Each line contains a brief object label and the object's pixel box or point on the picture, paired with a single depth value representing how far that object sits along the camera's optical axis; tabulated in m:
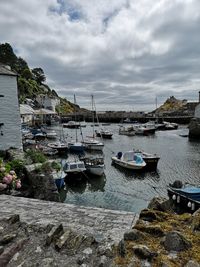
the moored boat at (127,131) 54.12
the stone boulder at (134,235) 3.77
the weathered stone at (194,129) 45.93
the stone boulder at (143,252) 3.35
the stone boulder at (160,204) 5.49
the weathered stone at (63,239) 4.01
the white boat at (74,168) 18.05
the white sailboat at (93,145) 32.55
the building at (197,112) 52.16
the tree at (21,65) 80.93
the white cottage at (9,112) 14.84
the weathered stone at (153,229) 3.87
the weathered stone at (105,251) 3.69
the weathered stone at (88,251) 3.84
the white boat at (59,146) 29.86
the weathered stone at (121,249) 3.54
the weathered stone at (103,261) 3.43
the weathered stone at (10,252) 3.83
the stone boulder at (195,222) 3.90
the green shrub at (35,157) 12.79
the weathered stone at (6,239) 4.28
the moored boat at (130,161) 21.49
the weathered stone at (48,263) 3.63
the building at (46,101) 76.39
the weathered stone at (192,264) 3.01
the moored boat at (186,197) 12.51
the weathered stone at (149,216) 4.50
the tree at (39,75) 93.79
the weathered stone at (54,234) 4.19
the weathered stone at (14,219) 5.13
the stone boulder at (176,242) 3.43
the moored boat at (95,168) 19.17
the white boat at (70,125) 73.00
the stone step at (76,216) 4.92
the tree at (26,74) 79.39
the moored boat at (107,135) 47.28
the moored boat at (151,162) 22.40
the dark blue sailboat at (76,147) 31.13
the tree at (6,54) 71.29
